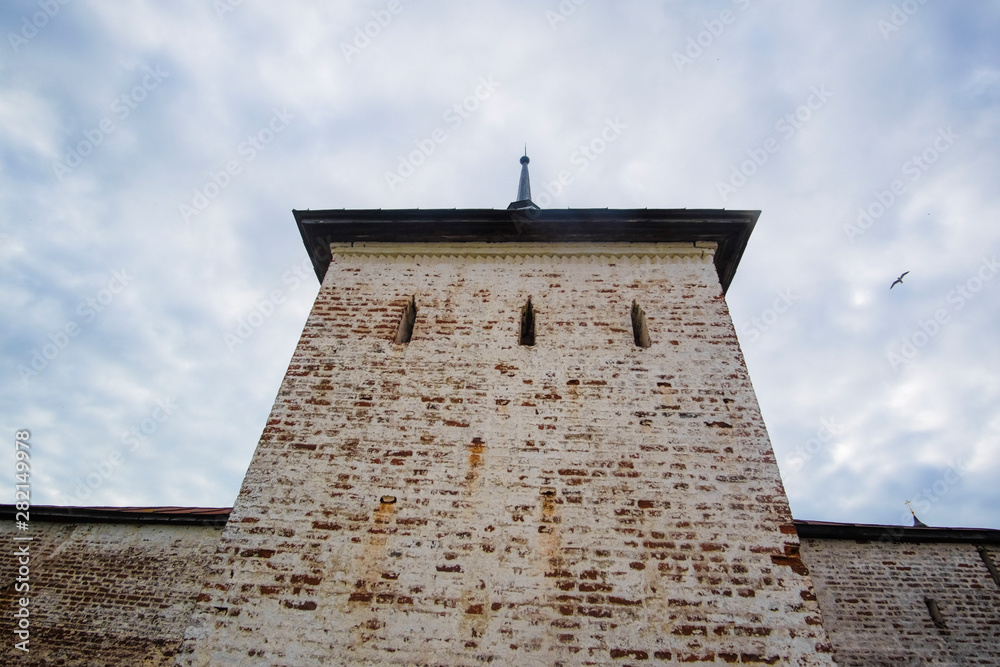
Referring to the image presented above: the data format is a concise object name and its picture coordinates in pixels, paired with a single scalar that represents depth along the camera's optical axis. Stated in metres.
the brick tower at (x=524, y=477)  4.15
